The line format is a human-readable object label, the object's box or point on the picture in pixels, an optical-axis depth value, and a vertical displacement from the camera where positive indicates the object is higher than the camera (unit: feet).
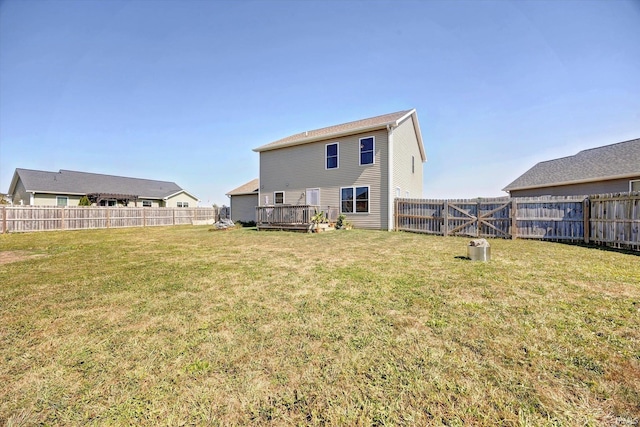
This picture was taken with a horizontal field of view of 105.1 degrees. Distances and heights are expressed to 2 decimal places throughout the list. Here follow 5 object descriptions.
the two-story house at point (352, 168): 43.16 +8.42
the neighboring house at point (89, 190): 71.67 +7.53
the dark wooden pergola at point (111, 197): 76.95 +4.84
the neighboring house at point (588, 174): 41.55 +6.64
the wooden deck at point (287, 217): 39.69 -1.09
